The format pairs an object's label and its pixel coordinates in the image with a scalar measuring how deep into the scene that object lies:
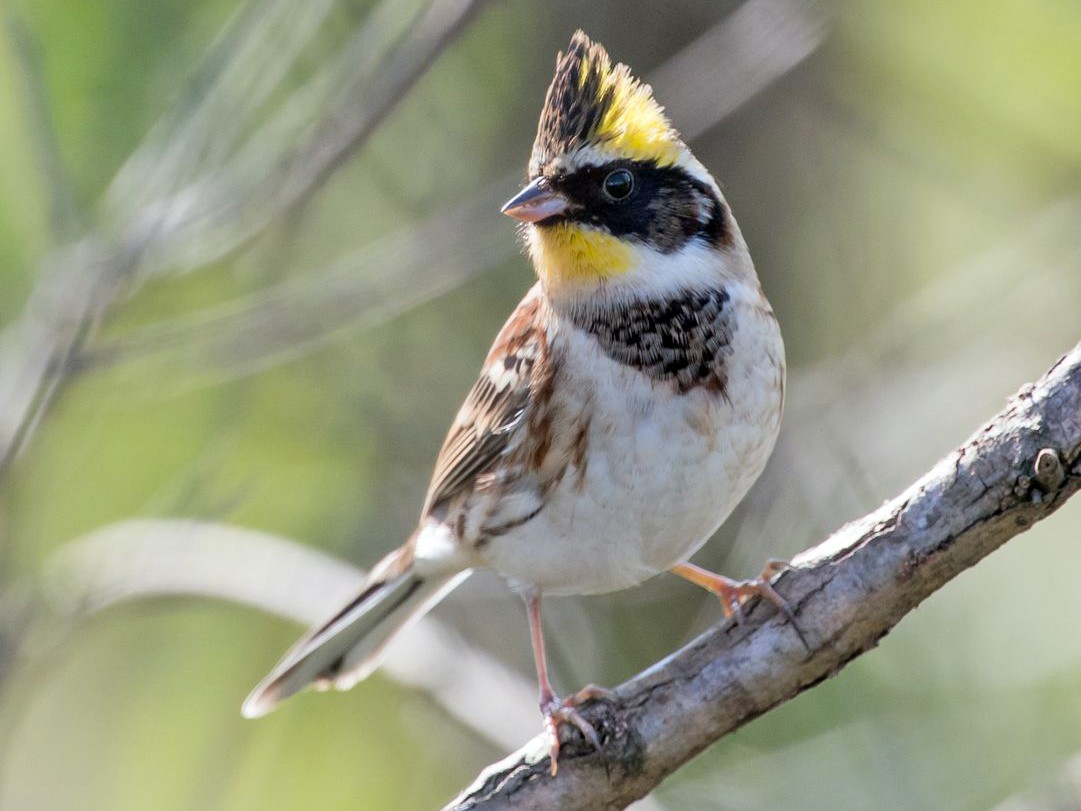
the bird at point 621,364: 6.94
